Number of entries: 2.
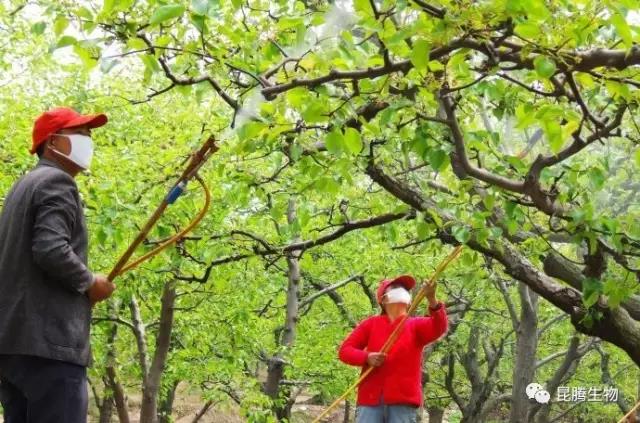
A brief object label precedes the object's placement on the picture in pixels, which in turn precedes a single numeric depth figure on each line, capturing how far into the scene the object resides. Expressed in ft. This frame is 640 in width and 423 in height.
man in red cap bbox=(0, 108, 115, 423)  10.93
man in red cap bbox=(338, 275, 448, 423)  19.93
